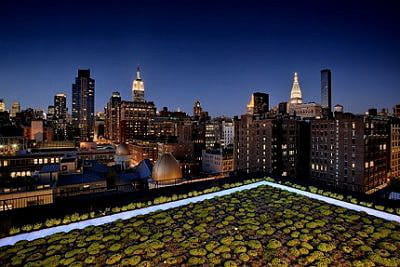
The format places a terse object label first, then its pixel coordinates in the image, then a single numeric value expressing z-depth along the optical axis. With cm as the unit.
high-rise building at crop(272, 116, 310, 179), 7165
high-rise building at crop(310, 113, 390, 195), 6094
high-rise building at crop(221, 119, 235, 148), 17000
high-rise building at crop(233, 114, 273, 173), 7112
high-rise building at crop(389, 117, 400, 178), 7444
